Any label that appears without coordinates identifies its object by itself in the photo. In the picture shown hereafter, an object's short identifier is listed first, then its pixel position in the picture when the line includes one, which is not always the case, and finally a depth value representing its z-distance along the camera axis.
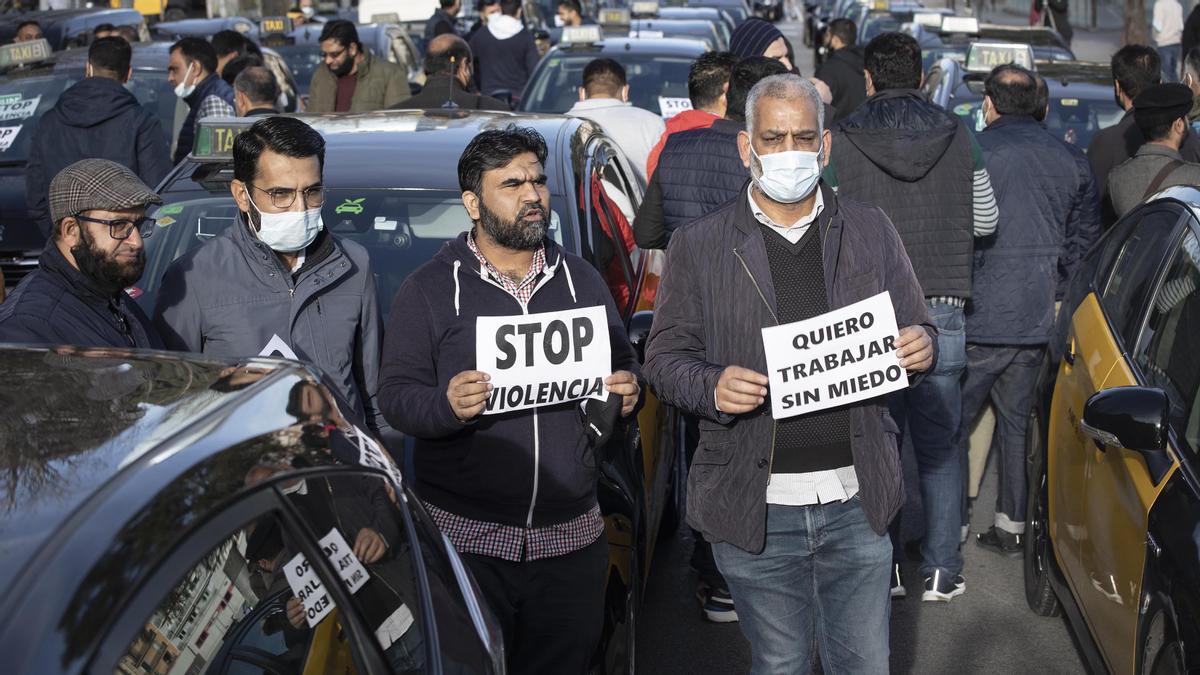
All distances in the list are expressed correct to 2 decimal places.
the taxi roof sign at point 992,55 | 12.19
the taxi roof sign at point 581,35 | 13.52
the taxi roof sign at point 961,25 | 18.03
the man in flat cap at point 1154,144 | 7.26
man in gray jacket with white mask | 4.41
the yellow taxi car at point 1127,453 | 4.15
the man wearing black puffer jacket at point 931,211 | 5.98
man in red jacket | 7.56
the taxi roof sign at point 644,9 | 23.69
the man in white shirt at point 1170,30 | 20.08
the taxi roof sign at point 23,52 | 12.43
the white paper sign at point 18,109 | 11.81
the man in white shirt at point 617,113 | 9.24
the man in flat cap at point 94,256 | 4.06
